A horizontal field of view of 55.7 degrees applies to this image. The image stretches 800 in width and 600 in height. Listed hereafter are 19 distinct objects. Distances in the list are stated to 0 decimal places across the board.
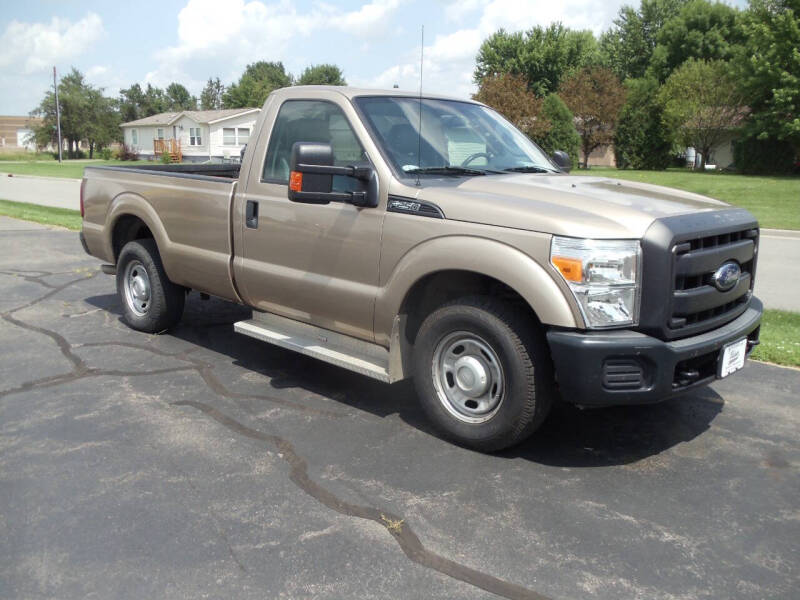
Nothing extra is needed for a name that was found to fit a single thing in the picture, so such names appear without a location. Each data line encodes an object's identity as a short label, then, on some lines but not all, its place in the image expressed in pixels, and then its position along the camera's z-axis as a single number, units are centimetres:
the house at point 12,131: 12205
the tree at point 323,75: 9734
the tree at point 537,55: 7012
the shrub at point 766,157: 3822
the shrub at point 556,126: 3406
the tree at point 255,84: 9069
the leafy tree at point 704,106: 4041
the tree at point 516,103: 3444
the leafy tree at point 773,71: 3719
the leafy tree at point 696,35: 5978
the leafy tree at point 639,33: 7144
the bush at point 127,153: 7119
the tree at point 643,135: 4231
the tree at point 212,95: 11681
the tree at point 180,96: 12731
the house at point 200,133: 6175
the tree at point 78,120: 7881
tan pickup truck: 380
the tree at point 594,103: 4572
